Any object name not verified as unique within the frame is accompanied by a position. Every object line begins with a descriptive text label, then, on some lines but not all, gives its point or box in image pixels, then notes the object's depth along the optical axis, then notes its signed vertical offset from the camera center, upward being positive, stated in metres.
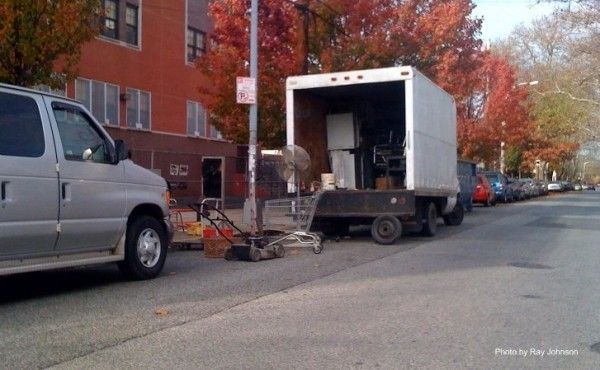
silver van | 7.55 -0.02
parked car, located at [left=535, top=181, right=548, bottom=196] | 55.75 +0.29
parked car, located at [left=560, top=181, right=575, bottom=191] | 81.54 +0.54
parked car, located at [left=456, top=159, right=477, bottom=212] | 24.66 +0.42
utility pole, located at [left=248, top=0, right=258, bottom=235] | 13.98 +1.24
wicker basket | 12.23 -0.97
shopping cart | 14.05 -0.45
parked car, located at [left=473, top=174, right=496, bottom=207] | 32.50 -0.06
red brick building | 24.75 +4.31
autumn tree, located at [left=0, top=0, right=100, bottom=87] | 11.02 +2.56
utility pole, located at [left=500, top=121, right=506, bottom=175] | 38.29 +2.80
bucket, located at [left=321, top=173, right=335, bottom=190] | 14.95 +0.20
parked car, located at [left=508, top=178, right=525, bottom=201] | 41.34 +0.10
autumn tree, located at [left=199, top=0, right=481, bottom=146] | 20.16 +4.46
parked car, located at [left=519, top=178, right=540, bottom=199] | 47.34 +0.18
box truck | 14.08 +1.06
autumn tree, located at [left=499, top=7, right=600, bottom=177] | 30.38 +6.22
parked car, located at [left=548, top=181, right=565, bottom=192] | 72.69 +0.36
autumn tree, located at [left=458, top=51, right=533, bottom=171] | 34.28 +4.16
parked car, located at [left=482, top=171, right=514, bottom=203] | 36.52 +0.36
